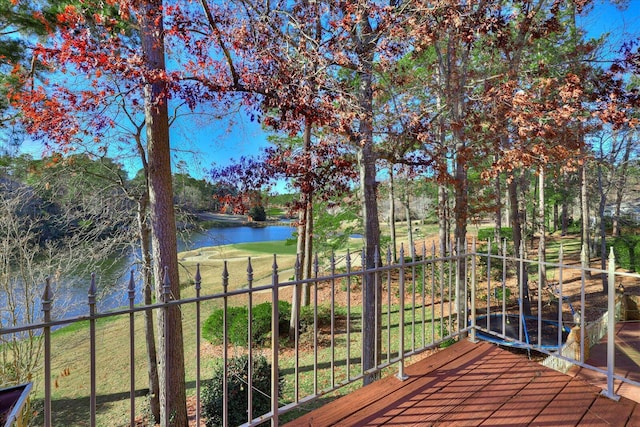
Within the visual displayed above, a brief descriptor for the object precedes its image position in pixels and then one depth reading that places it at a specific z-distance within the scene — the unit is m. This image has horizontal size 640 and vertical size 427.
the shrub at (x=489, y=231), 21.02
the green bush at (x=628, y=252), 13.69
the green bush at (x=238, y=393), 5.14
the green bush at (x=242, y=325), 9.32
